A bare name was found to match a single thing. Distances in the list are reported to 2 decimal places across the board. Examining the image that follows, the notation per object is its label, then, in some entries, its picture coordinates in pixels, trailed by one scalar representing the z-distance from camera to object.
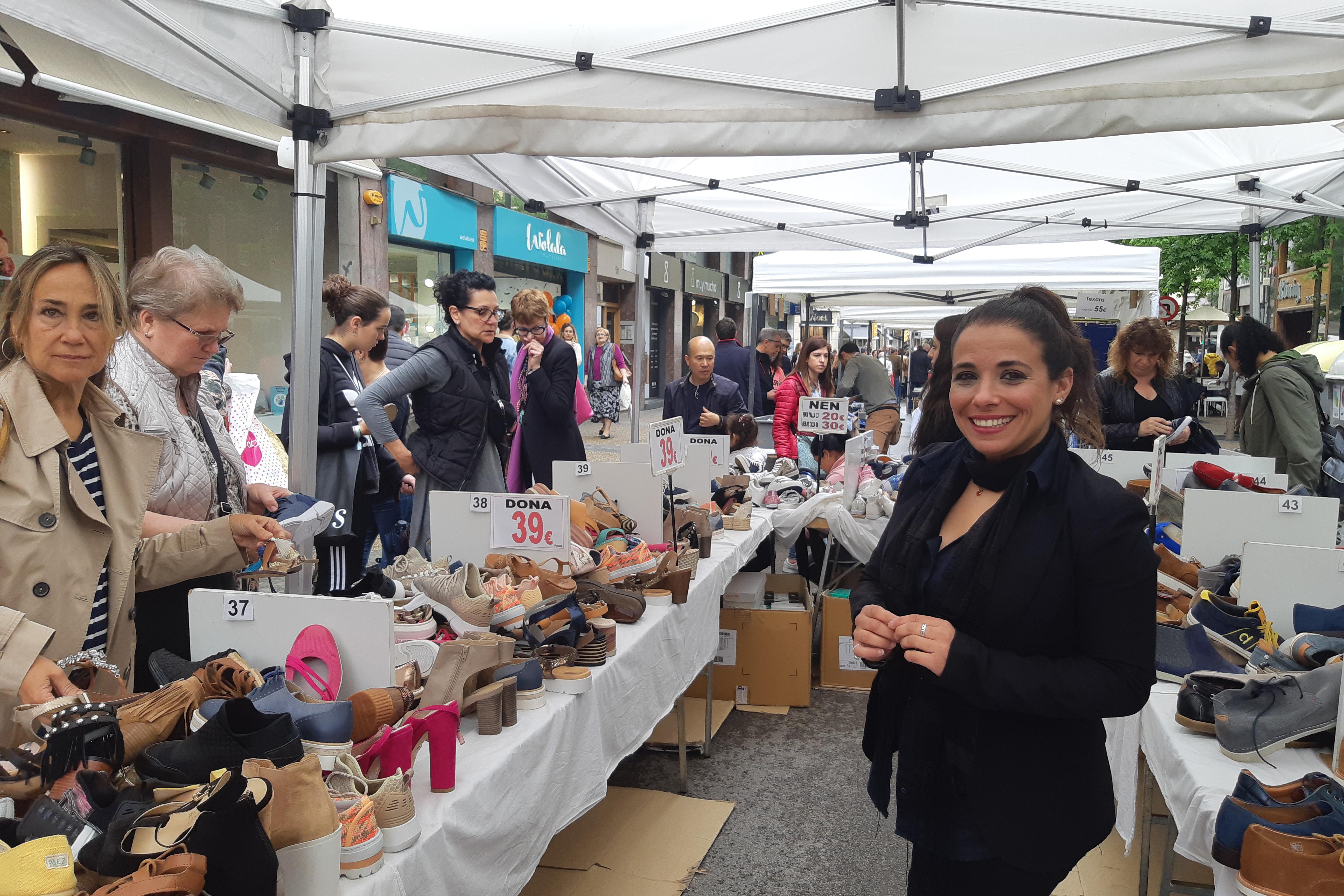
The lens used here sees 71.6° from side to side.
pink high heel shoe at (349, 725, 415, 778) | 1.69
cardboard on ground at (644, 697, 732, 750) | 4.13
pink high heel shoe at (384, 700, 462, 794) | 1.77
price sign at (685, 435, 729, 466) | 5.12
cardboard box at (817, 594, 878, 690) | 4.98
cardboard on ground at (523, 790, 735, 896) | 2.94
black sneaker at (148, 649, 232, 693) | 1.82
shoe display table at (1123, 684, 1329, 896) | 1.99
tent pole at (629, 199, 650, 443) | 6.53
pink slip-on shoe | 1.88
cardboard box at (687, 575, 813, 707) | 4.66
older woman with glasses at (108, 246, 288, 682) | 2.27
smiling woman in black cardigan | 1.46
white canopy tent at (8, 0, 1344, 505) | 2.90
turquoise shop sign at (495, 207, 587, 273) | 13.27
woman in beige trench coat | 1.81
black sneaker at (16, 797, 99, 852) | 1.26
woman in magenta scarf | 5.06
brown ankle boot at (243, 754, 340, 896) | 1.32
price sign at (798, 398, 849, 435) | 5.87
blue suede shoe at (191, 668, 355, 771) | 1.62
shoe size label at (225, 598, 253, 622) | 1.95
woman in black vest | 4.30
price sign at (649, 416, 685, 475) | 3.80
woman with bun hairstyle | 4.41
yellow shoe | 1.15
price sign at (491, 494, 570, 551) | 2.82
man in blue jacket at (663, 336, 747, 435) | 6.56
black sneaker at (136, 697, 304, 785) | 1.48
